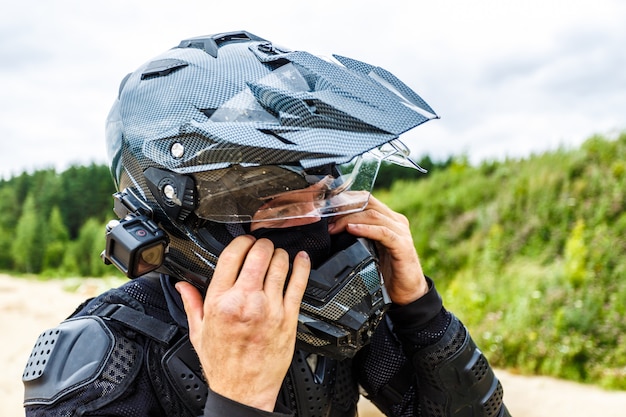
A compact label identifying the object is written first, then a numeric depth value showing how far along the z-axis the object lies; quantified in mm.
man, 1329
